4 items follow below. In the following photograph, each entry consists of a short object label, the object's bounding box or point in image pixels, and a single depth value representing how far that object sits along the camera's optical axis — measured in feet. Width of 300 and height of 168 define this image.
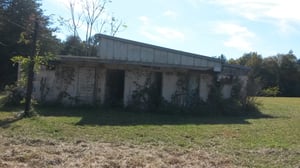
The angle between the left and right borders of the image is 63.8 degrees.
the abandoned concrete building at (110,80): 35.06
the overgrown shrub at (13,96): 33.02
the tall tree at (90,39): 86.80
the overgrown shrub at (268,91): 41.03
